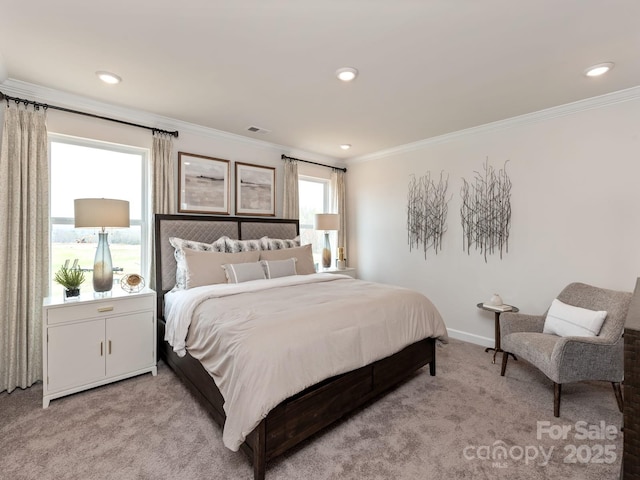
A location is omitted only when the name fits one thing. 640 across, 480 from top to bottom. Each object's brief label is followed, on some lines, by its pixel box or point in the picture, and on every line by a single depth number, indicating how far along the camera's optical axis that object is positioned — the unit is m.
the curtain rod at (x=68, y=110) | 2.62
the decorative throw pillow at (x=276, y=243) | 3.84
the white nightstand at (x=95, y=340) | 2.42
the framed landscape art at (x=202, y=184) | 3.66
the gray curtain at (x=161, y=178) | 3.38
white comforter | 1.64
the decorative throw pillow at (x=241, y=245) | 3.53
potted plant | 2.63
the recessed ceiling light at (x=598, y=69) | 2.32
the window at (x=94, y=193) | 2.95
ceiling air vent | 3.78
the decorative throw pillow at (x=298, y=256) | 3.58
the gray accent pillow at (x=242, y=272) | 3.07
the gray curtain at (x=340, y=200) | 5.26
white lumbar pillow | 2.41
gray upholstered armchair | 2.20
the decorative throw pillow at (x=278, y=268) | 3.37
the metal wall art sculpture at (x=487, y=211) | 3.56
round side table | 3.27
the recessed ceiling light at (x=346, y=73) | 2.40
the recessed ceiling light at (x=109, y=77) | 2.49
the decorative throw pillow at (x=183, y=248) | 3.05
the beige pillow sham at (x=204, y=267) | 2.96
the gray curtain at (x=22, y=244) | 2.56
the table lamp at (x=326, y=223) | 4.66
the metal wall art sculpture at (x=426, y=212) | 4.13
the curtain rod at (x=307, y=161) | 4.60
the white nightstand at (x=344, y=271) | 4.75
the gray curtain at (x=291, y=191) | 4.59
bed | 1.71
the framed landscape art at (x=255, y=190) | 4.16
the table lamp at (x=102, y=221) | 2.63
